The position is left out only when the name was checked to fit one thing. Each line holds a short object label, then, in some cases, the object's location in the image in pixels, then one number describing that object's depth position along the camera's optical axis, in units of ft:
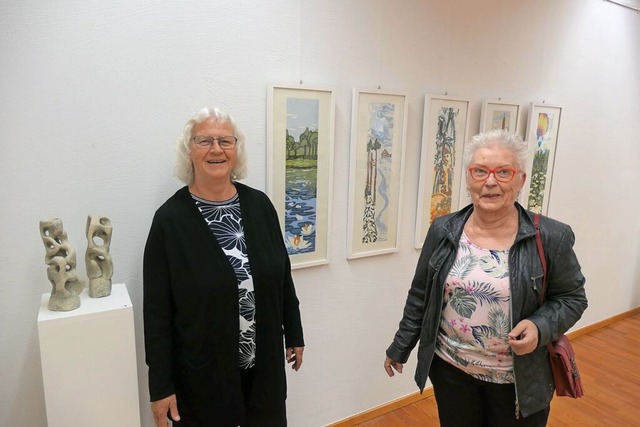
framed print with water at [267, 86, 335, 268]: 6.43
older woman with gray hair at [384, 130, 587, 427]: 4.57
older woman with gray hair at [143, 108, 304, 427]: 4.73
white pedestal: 4.39
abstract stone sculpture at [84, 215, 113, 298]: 4.91
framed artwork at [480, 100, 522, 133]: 8.71
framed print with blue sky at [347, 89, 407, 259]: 7.25
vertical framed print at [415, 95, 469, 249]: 8.05
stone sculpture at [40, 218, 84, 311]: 4.54
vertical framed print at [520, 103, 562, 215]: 9.60
